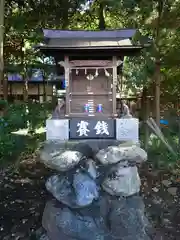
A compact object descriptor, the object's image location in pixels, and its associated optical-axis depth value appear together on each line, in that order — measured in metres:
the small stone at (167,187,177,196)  3.41
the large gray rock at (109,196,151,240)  2.57
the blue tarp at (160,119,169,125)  5.23
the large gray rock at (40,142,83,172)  2.47
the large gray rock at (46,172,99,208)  2.48
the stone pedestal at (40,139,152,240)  2.51
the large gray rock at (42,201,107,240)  2.51
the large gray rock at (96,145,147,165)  2.47
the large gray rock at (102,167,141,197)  2.51
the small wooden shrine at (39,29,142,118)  2.74
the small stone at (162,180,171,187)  3.56
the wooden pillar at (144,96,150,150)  4.04
